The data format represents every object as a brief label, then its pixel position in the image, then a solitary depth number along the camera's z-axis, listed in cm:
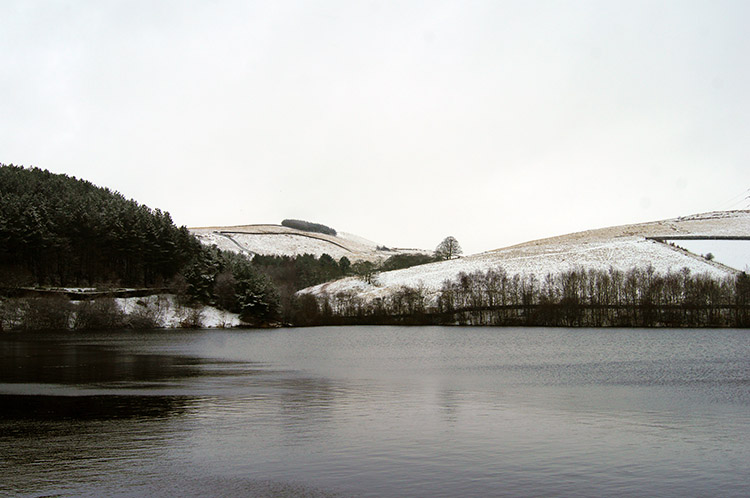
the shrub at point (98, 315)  10562
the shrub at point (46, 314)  9906
